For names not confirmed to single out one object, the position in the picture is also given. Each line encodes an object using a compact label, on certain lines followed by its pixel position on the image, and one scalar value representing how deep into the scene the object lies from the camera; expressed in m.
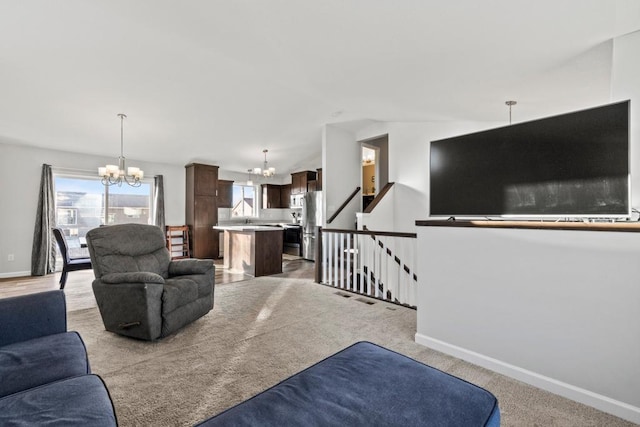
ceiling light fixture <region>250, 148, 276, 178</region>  6.41
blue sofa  0.92
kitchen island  5.21
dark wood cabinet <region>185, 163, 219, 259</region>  7.05
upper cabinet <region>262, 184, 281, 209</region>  8.80
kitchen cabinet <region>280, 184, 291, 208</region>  8.84
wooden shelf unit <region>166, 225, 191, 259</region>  6.93
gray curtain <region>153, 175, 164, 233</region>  6.81
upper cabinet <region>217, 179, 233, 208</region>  7.95
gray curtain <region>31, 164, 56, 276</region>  5.32
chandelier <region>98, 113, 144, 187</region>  4.36
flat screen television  1.73
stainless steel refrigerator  7.12
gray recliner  2.40
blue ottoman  0.92
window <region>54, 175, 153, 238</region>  5.80
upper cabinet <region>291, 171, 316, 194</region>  8.00
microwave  8.21
